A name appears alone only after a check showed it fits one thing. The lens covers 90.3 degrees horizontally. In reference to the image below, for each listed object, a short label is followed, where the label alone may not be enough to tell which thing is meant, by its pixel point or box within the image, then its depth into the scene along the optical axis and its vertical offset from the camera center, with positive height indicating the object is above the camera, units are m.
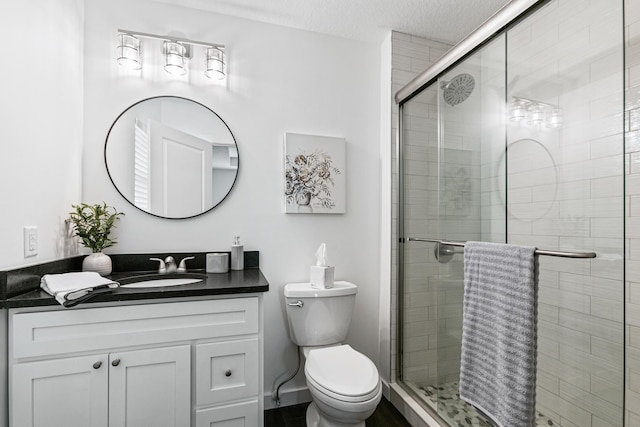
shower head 1.52 +0.64
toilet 1.36 -0.73
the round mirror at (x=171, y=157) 1.79 +0.34
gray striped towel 1.06 -0.42
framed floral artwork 2.03 +0.27
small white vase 1.61 -0.25
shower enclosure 0.99 +0.11
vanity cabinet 1.19 -0.61
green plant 1.60 -0.05
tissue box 1.86 -0.36
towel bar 0.98 -0.12
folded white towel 1.17 -0.28
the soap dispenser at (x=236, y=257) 1.86 -0.25
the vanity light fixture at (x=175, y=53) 1.73 +0.91
